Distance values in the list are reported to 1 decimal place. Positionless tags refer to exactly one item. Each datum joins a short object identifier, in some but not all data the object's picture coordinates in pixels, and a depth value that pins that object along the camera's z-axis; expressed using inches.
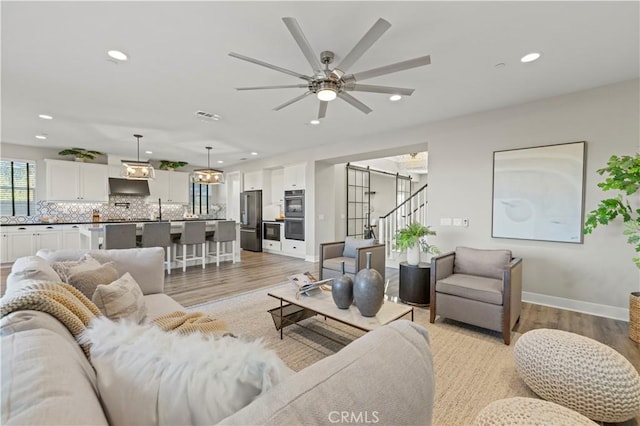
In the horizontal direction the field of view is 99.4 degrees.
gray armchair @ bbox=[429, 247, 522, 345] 101.0
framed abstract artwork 130.4
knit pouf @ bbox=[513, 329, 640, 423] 61.7
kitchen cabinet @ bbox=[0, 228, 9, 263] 217.3
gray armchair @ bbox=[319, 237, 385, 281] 142.3
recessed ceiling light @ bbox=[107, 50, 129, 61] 97.9
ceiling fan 70.0
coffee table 79.0
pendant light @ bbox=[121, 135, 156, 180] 209.8
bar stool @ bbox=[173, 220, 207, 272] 213.0
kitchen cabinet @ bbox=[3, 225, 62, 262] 221.8
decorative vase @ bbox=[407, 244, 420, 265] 138.7
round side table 135.9
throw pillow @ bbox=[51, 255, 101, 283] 75.9
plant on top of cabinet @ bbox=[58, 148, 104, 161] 252.7
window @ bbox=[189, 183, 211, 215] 360.2
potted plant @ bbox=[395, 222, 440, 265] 137.3
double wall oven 271.7
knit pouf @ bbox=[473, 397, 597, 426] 49.4
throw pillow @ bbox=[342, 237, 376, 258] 160.2
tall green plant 100.7
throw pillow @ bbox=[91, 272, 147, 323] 64.7
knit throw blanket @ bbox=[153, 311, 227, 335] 63.8
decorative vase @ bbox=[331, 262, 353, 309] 86.6
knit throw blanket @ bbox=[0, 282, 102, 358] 38.9
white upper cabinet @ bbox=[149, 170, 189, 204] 314.5
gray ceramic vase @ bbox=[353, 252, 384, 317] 80.7
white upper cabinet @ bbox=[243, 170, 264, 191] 315.0
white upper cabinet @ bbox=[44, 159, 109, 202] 248.8
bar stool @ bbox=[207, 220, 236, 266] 230.4
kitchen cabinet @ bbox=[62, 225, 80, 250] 241.1
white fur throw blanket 25.5
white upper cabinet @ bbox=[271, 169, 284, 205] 319.9
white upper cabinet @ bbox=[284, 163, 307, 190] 267.4
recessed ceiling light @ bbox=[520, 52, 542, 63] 99.8
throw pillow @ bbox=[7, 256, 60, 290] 60.6
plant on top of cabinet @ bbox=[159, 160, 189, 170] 318.0
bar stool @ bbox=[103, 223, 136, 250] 179.0
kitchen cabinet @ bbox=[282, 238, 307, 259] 271.6
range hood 285.0
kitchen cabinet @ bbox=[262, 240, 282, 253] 297.6
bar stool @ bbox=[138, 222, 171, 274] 195.0
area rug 72.1
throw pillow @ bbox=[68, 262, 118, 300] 74.7
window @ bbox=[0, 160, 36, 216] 236.8
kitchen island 189.5
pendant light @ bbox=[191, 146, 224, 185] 244.5
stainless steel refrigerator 313.7
